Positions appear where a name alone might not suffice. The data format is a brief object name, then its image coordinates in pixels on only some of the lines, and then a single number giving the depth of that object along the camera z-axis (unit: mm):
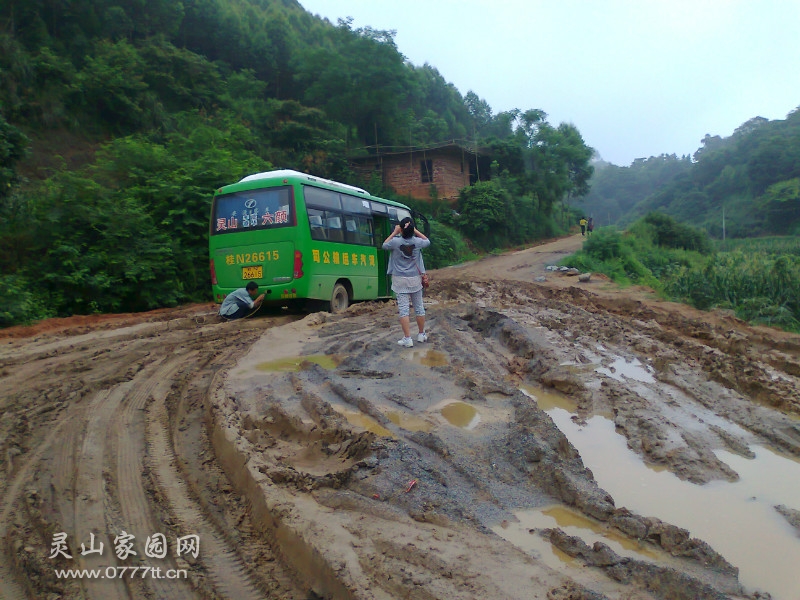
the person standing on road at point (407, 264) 7301
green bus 9930
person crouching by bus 9484
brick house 34438
